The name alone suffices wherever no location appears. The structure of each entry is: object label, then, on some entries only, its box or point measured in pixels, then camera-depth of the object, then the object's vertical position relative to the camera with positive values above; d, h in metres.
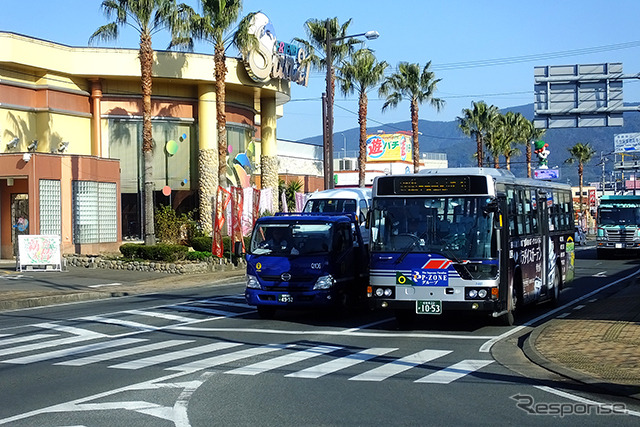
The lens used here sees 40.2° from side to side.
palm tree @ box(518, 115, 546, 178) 79.56 +8.30
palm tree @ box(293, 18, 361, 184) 44.09 +9.48
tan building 34.88 +4.65
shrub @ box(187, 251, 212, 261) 33.38 -1.11
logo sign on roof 43.88 +8.78
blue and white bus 14.48 -0.36
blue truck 16.83 -0.75
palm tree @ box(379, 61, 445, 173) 53.34 +8.55
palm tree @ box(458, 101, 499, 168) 68.62 +8.08
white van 27.72 +0.74
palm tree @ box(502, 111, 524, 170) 74.44 +7.77
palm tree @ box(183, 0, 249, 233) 36.97 +8.29
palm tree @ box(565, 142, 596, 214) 96.38 +7.39
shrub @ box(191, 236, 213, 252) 36.12 -0.67
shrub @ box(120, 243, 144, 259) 33.44 -0.84
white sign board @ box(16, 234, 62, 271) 30.59 -0.80
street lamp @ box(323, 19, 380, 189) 36.91 +4.32
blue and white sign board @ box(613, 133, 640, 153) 82.12 +7.83
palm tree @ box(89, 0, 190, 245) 34.75 +8.17
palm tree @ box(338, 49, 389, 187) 46.72 +8.09
